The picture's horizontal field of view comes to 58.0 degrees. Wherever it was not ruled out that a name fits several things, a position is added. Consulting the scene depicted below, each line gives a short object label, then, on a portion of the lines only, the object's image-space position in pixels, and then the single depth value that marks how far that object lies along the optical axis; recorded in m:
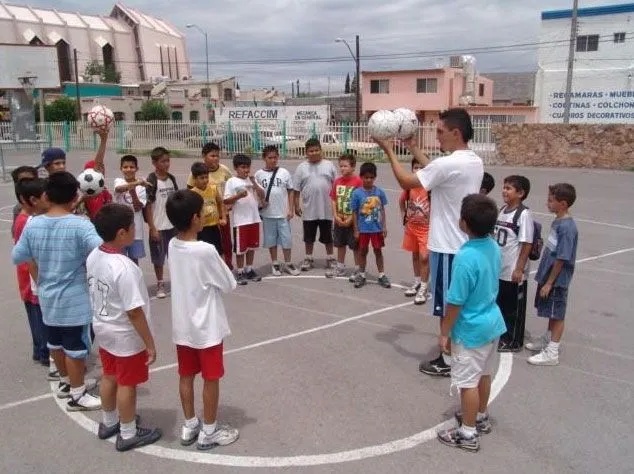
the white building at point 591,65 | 35.19
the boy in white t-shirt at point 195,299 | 3.42
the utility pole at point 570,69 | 26.84
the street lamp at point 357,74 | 40.95
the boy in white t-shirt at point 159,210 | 6.71
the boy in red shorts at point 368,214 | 7.05
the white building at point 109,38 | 84.25
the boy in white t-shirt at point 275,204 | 7.65
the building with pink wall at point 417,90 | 42.62
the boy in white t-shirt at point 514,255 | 4.96
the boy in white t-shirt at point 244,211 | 7.27
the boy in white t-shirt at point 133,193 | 6.32
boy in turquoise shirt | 3.50
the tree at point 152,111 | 53.66
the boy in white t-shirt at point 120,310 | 3.43
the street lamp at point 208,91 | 62.58
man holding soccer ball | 4.17
